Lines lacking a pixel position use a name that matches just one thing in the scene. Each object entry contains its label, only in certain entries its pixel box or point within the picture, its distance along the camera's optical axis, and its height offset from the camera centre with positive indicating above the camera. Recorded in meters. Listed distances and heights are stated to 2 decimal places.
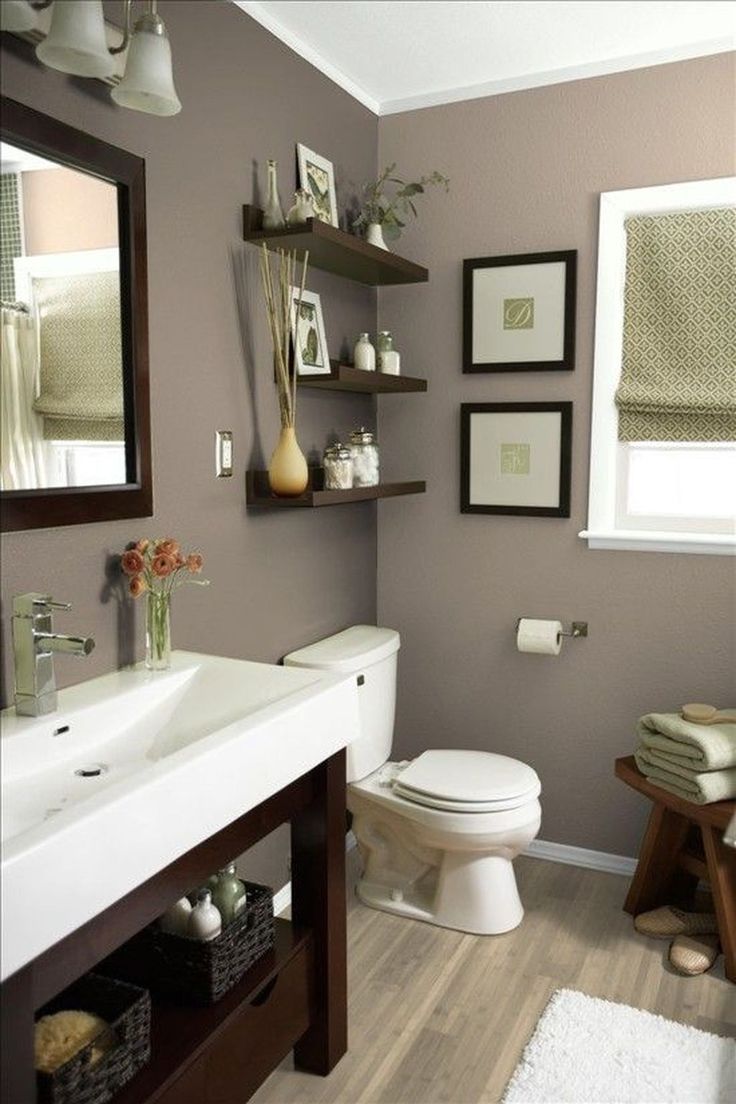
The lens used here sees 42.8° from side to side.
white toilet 2.52 -0.99
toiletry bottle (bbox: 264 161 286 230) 2.36 +0.61
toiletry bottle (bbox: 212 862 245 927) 1.91 -0.91
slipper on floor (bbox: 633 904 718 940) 2.57 -1.29
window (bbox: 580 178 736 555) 2.73 +0.03
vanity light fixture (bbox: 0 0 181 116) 1.58 +0.70
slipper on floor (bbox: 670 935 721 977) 2.42 -1.30
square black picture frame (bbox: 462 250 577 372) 2.85 +0.45
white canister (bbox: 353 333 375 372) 2.82 +0.29
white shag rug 1.98 -1.34
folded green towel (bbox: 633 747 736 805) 2.41 -0.86
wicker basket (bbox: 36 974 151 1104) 1.45 -0.97
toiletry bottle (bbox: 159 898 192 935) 1.85 -0.92
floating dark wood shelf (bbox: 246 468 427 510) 2.40 -0.12
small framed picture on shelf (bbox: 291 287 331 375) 2.58 +0.32
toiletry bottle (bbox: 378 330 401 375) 2.92 +0.30
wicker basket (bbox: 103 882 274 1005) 1.77 -0.98
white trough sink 1.19 -0.52
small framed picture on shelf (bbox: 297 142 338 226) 2.60 +0.77
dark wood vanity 1.27 -1.03
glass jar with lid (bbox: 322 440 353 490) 2.61 -0.04
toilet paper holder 2.95 -0.55
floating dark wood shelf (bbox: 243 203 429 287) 2.34 +0.54
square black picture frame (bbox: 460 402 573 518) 2.92 -0.01
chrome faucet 1.69 -0.36
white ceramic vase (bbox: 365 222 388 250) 2.81 +0.65
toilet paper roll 2.91 -0.57
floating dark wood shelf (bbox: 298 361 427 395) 2.53 +0.20
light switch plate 2.32 +0.00
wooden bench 2.41 -1.11
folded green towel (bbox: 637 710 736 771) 2.42 -0.75
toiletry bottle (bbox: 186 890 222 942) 1.82 -0.91
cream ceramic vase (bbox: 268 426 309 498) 2.39 -0.04
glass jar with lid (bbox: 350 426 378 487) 2.74 -0.01
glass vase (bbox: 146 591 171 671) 2.00 -0.38
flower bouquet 1.97 -0.27
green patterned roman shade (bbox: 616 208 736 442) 2.71 +0.37
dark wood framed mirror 1.70 +0.24
